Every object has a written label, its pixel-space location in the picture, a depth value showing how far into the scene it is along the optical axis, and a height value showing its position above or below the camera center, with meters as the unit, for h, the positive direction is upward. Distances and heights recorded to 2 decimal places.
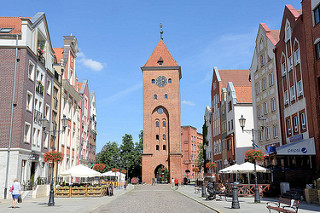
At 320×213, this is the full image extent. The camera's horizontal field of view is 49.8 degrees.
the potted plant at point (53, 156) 23.78 +1.03
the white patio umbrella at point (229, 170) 27.80 +0.01
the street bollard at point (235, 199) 17.31 -1.44
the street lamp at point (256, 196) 19.86 -1.52
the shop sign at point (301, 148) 23.09 +1.44
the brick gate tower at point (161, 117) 71.38 +11.48
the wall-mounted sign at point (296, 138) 25.41 +2.39
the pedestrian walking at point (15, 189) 18.75 -0.98
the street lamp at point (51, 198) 19.79 -1.52
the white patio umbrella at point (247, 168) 26.12 +0.15
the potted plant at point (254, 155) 21.55 +0.92
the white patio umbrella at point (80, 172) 28.75 -0.09
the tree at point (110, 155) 86.87 +3.97
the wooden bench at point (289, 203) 11.52 -1.14
